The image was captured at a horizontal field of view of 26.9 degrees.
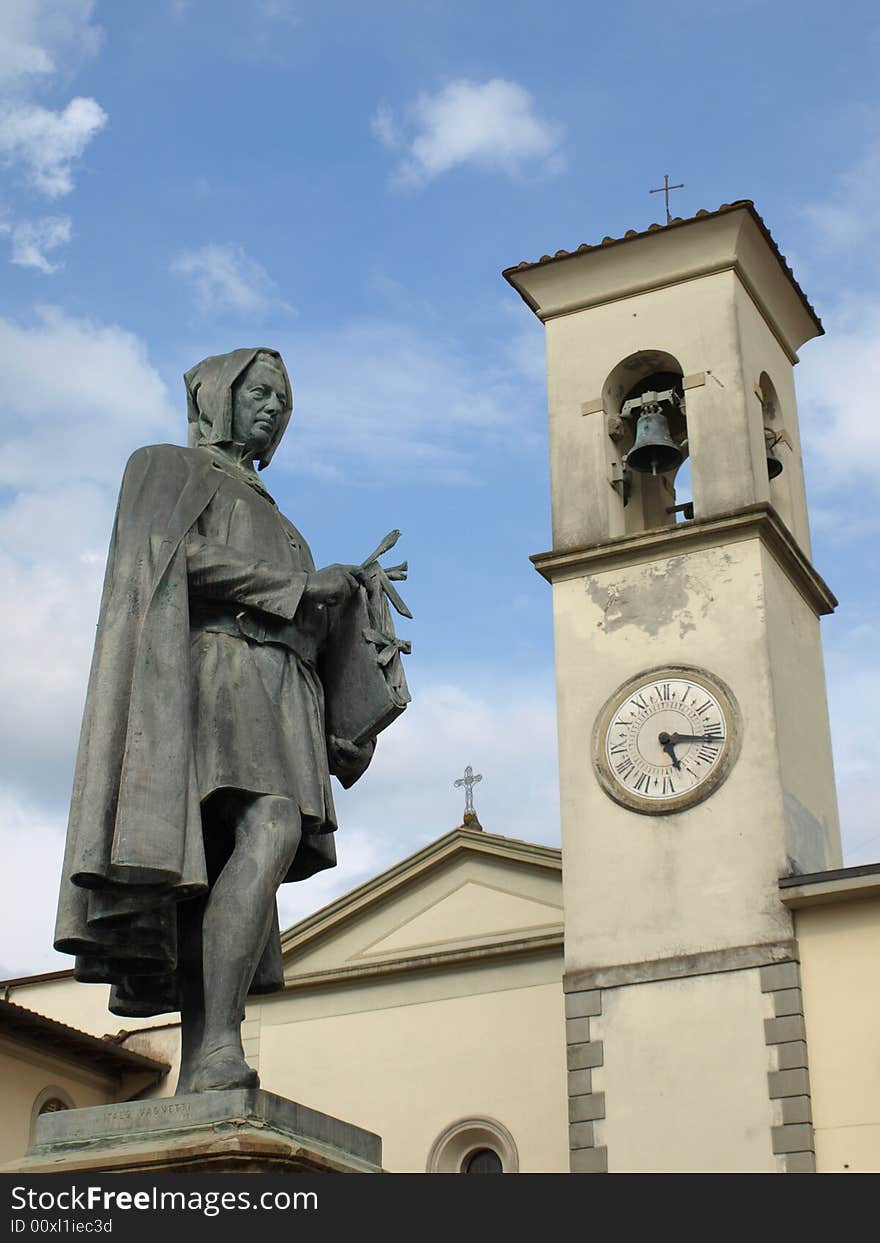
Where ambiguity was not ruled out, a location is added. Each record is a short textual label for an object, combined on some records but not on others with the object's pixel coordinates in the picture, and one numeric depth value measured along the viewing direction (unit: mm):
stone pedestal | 4008
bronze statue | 4422
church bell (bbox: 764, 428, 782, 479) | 20297
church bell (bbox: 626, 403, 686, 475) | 19266
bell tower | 16469
